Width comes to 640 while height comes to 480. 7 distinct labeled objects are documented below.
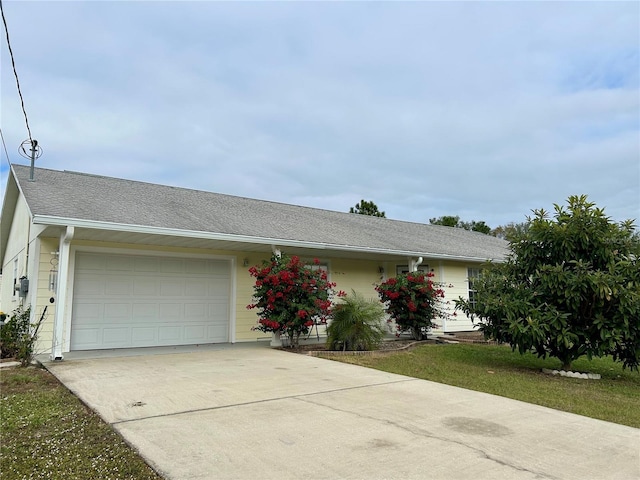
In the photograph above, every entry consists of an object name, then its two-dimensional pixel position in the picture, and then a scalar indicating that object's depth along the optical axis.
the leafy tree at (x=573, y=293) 6.93
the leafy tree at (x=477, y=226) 40.84
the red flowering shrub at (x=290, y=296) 9.24
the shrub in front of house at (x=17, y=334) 7.73
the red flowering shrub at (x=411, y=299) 11.26
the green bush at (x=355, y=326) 9.18
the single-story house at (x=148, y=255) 8.55
